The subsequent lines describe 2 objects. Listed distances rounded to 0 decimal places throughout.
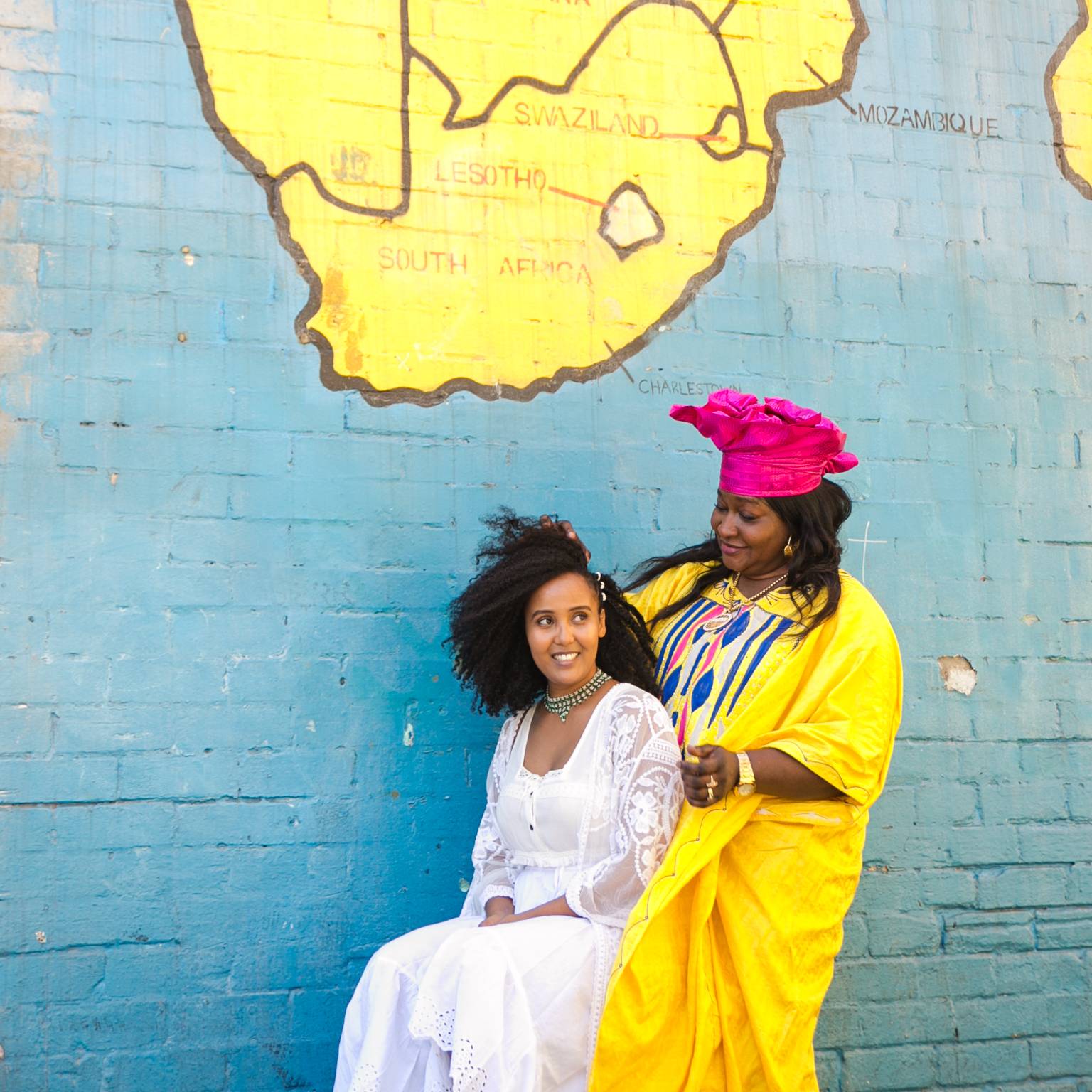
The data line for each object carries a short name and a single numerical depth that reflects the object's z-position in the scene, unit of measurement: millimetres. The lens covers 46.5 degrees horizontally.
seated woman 2758
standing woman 2941
